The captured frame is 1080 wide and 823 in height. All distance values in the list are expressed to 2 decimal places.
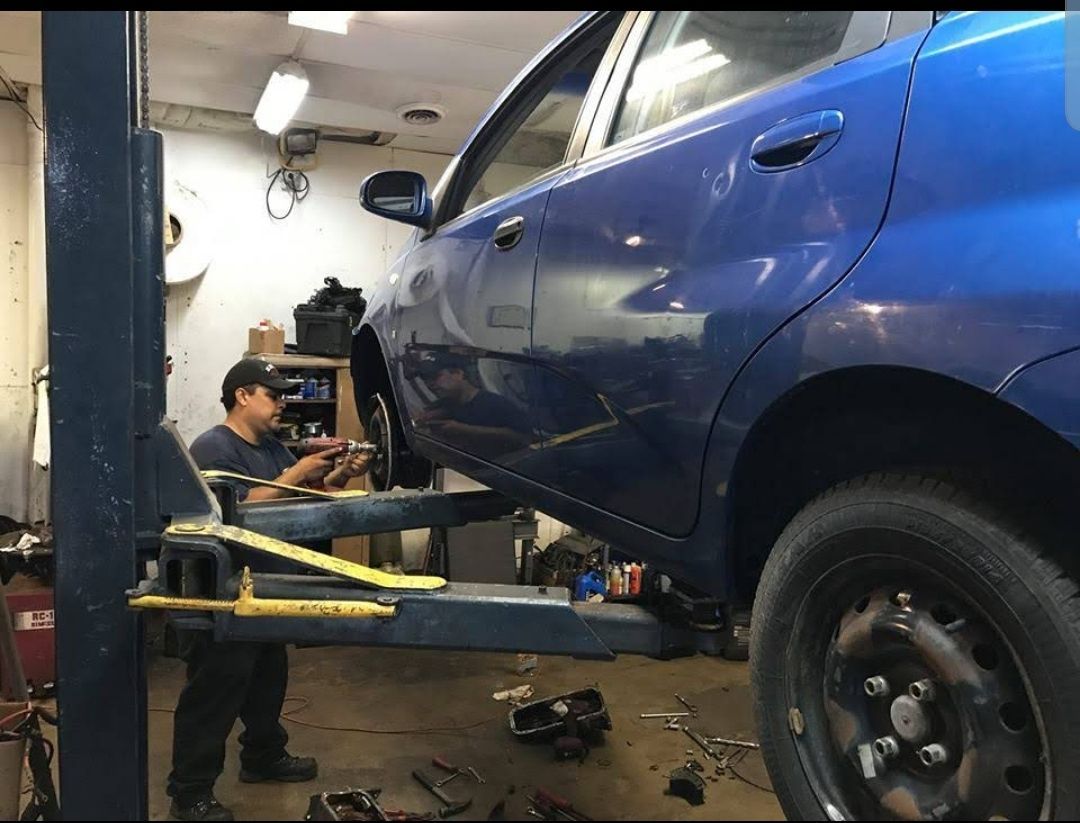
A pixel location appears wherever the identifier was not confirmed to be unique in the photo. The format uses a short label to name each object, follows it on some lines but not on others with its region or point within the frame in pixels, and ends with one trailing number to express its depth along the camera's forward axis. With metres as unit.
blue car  0.87
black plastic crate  5.07
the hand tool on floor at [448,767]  2.66
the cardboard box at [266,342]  5.13
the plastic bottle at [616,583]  5.08
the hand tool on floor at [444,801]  2.37
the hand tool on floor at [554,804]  2.10
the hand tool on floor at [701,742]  2.84
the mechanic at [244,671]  2.31
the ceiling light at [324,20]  3.51
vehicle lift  1.44
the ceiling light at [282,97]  4.20
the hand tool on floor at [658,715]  3.21
